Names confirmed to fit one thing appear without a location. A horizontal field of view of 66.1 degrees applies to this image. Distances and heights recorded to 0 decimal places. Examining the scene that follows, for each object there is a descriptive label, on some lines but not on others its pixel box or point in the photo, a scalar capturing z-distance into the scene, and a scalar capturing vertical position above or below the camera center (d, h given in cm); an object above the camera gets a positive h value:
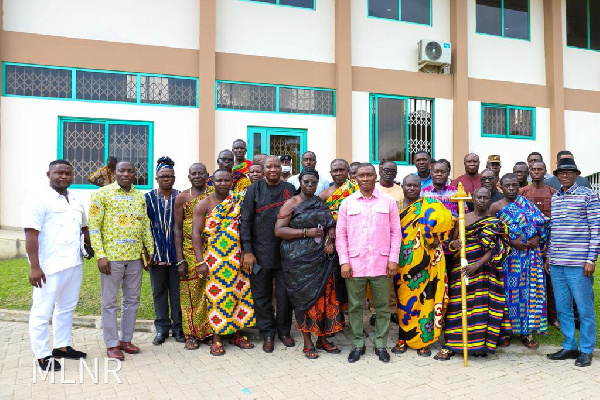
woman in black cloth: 438 -40
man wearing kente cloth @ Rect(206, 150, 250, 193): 538 +45
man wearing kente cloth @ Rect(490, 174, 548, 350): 460 -64
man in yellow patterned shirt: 430 -32
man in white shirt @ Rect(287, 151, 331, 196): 632 +66
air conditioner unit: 1145 +393
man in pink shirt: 423 -34
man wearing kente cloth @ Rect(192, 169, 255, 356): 459 -41
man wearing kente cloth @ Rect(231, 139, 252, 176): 623 +81
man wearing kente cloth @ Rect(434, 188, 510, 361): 435 -77
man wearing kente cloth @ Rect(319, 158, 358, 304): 470 +17
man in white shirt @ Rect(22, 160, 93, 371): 400 -38
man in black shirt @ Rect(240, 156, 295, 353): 454 -30
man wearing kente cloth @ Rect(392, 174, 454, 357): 441 -56
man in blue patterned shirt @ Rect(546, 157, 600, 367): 419 -43
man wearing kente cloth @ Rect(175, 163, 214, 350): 473 -60
